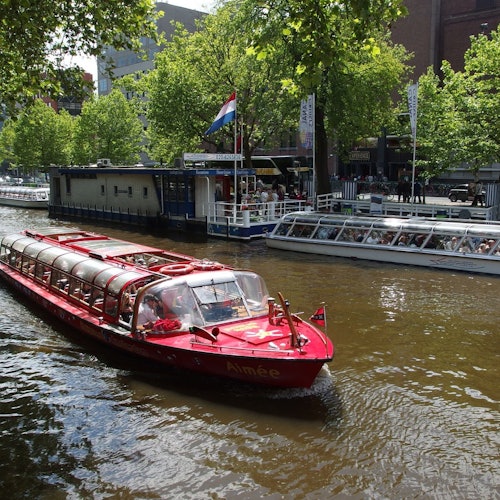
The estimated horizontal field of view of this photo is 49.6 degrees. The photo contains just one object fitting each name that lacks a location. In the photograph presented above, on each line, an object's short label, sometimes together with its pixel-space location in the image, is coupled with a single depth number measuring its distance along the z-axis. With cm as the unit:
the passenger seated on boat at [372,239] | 2166
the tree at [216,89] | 3152
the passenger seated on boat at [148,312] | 1037
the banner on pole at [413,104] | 2567
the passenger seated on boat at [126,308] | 1108
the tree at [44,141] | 5769
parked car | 4156
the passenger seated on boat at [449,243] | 1967
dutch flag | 2487
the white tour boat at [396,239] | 1908
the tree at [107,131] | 5322
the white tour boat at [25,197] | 4669
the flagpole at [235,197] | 2666
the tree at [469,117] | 2609
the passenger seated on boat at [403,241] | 2090
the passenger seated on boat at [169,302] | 1034
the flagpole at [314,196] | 2873
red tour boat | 908
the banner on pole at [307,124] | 2684
